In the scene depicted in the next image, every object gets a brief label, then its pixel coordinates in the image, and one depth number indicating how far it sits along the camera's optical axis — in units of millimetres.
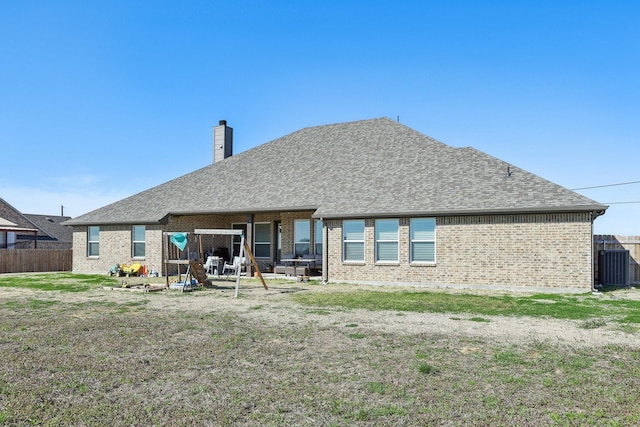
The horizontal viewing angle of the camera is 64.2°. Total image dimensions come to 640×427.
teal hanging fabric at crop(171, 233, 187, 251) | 17719
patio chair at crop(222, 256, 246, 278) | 16309
